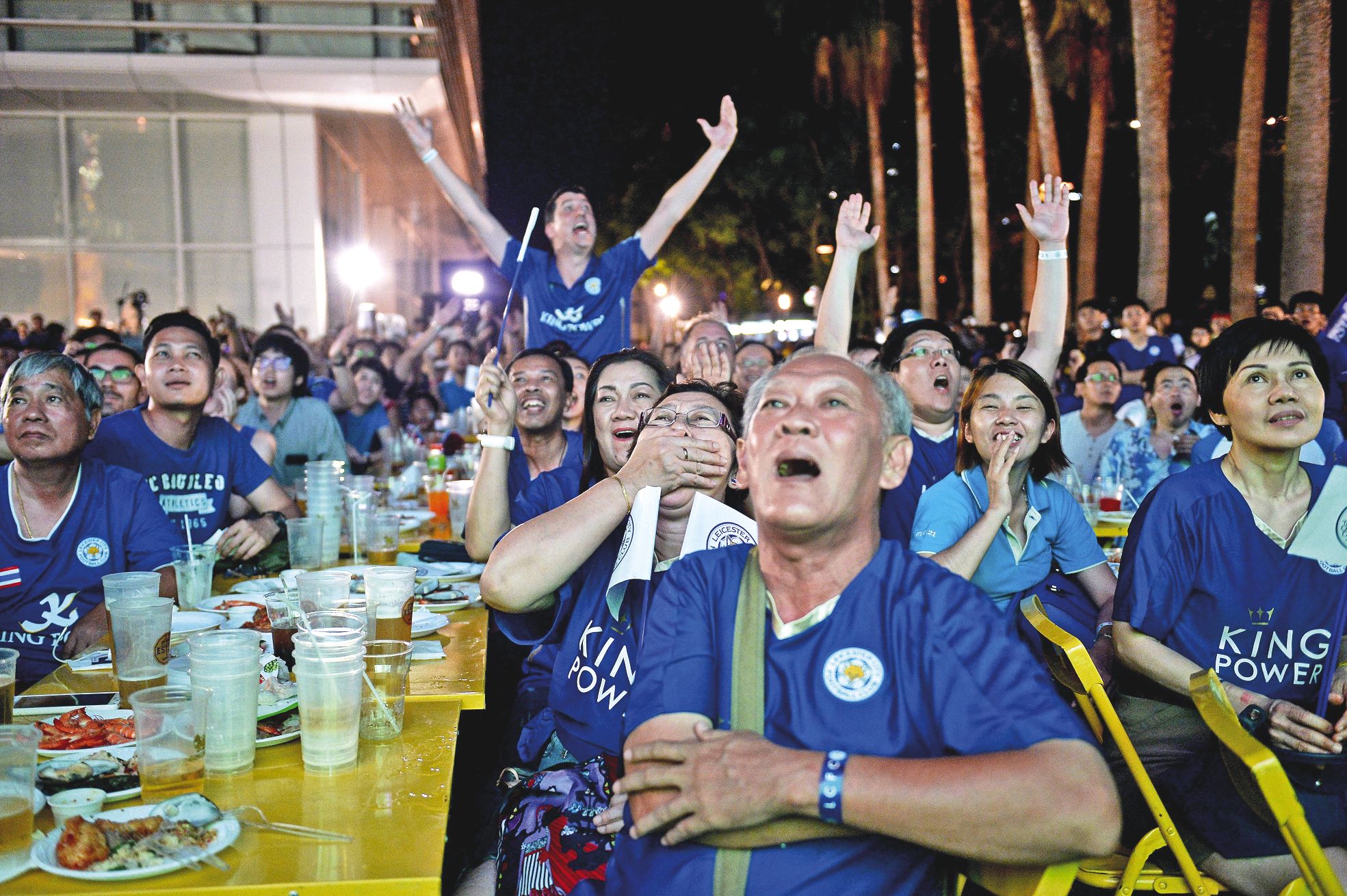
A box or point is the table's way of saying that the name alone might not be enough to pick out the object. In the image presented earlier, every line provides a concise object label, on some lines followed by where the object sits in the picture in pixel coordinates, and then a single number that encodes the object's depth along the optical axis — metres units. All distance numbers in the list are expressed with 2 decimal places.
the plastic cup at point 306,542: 4.32
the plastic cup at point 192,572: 3.67
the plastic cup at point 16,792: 1.94
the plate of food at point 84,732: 2.43
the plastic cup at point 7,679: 2.38
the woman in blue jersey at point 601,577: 2.83
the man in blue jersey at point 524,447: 4.01
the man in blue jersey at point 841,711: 1.82
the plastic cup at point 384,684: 2.54
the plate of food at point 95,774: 2.22
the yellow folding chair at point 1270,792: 2.39
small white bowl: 2.11
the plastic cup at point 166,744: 2.16
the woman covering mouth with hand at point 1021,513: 3.73
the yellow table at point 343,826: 1.89
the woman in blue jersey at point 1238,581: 3.10
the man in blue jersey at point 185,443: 4.80
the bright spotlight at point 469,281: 24.58
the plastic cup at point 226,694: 2.25
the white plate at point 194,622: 3.38
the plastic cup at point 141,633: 2.70
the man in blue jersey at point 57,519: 3.67
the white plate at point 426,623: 3.52
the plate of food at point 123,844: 1.92
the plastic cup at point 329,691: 2.32
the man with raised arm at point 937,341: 4.61
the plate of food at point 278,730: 2.48
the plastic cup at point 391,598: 2.82
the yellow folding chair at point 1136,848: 2.84
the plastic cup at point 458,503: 5.15
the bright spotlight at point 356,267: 22.25
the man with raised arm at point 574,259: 6.66
